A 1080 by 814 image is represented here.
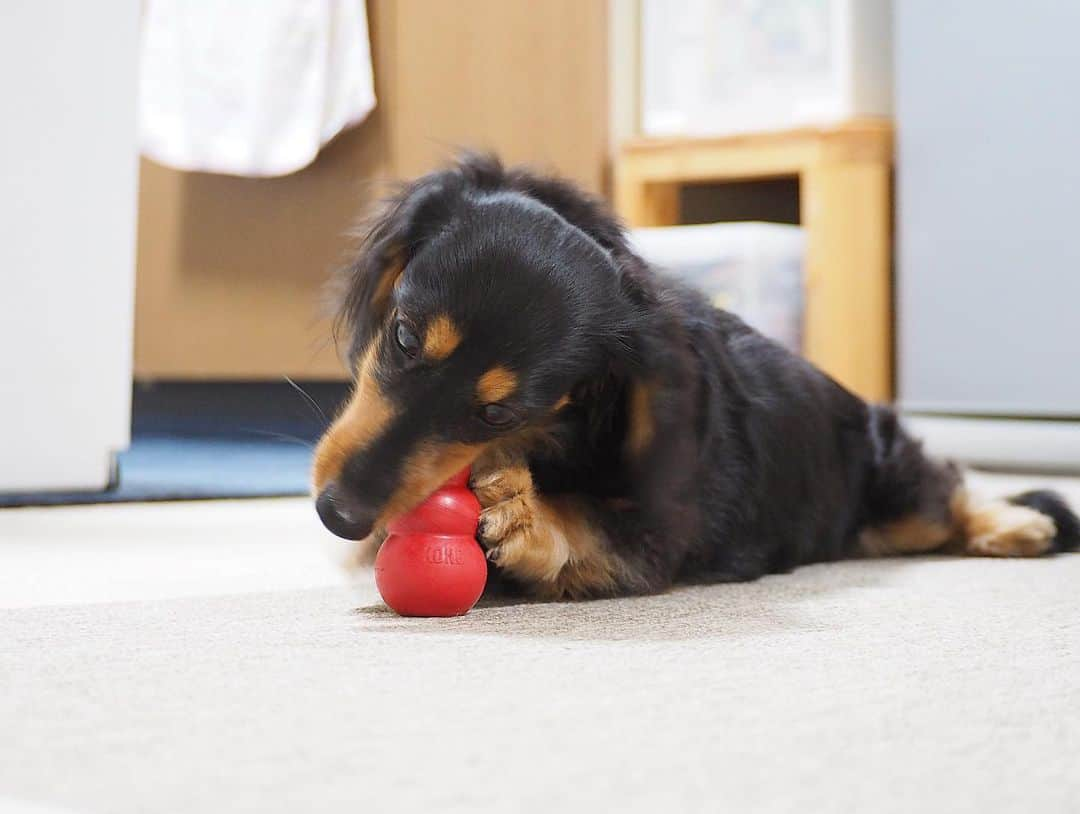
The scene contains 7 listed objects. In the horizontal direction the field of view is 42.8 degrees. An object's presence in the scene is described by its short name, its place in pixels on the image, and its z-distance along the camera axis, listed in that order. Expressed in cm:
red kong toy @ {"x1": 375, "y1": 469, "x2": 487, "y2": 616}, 128
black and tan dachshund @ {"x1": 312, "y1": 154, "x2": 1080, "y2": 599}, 129
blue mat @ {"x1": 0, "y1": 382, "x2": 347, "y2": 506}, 251
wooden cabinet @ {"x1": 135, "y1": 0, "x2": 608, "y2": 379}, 342
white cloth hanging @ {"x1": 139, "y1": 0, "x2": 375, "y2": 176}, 330
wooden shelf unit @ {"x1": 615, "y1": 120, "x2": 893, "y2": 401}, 355
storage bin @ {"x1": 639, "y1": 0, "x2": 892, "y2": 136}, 365
